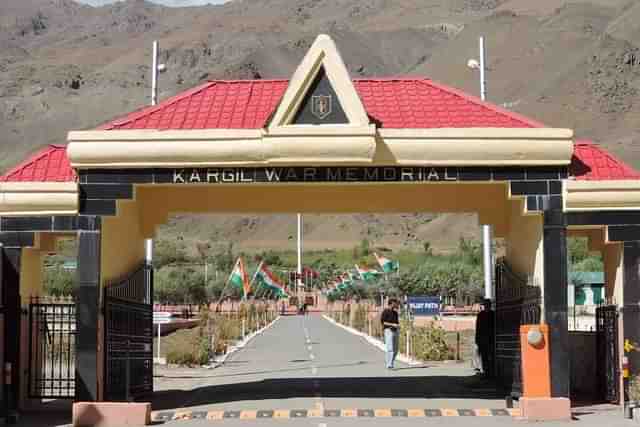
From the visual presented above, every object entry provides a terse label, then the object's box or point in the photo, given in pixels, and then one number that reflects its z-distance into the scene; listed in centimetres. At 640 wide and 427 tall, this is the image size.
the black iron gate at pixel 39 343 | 2181
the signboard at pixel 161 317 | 3426
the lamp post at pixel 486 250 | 3152
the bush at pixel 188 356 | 3419
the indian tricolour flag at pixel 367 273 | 5994
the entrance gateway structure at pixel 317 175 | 2038
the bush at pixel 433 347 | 3506
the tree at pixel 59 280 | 6600
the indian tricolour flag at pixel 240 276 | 4731
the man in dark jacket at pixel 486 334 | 2670
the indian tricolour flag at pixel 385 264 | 4781
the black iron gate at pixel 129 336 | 2112
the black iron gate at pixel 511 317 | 2177
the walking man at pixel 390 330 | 3034
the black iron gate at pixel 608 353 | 2194
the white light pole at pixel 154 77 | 3036
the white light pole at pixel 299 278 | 11303
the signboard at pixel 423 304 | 4941
